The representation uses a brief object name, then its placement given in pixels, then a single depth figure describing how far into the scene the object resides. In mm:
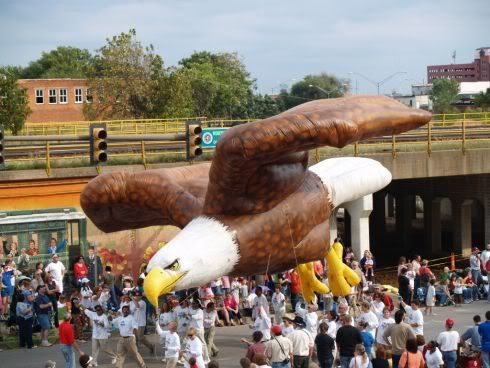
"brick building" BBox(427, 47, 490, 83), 198250
